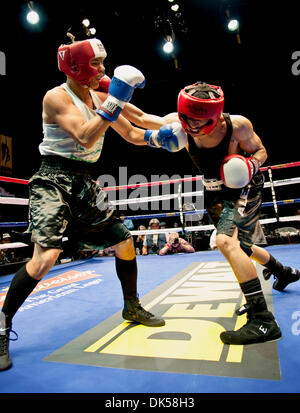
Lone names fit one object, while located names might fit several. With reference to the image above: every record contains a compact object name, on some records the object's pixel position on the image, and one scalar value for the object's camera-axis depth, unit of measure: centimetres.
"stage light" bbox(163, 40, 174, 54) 671
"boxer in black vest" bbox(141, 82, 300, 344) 140
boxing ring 101
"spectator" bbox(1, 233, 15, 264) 537
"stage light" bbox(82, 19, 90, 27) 542
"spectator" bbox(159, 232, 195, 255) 496
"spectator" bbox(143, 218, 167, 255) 562
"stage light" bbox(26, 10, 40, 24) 488
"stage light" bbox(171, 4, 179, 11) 588
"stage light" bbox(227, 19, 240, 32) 618
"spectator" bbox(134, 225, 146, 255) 585
